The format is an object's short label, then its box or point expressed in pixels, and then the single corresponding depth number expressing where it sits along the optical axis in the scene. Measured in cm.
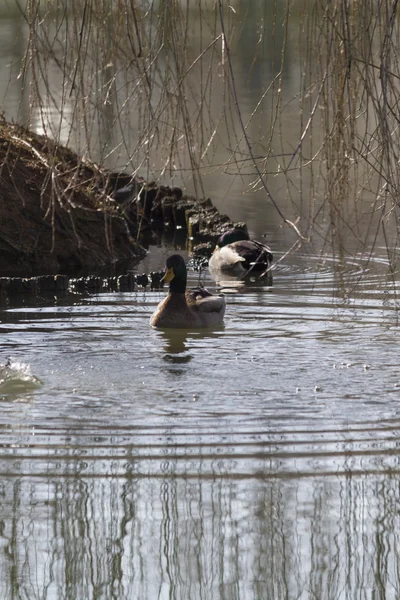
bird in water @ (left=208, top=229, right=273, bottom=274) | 2452
